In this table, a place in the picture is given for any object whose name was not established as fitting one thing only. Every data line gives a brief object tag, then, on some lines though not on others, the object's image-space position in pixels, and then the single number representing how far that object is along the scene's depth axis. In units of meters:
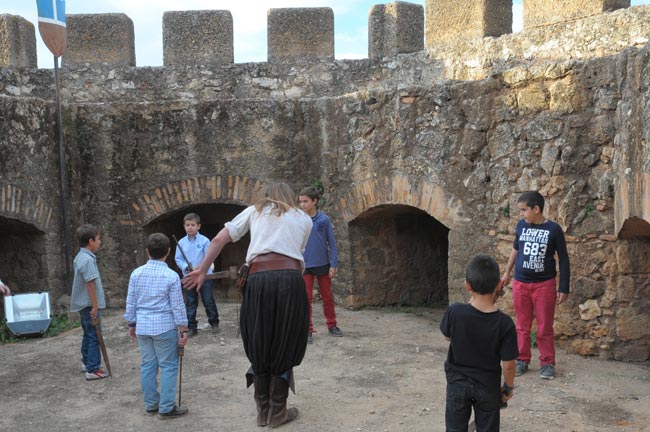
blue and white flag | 6.92
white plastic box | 6.30
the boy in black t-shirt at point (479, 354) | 2.97
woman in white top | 3.88
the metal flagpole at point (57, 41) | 6.91
